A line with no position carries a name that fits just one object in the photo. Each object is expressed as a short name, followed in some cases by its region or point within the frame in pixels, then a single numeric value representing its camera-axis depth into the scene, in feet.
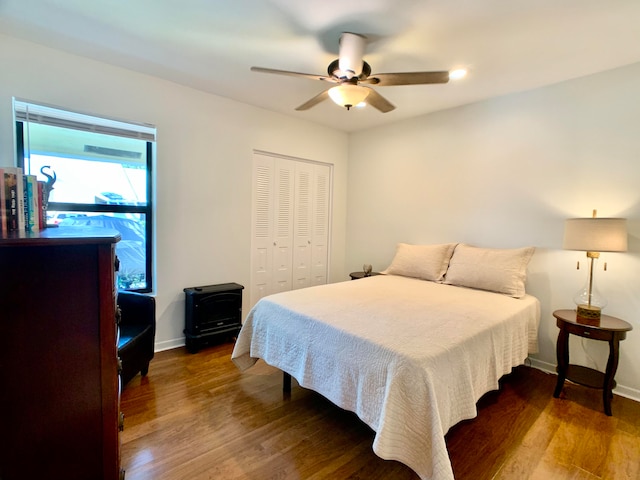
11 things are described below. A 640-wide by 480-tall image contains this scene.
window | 8.11
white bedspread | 4.72
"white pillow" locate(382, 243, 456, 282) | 10.66
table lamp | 7.19
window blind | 7.73
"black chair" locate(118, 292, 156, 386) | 7.70
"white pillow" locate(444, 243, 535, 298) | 8.95
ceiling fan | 6.70
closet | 12.31
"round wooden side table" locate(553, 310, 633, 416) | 7.13
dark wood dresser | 2.93
